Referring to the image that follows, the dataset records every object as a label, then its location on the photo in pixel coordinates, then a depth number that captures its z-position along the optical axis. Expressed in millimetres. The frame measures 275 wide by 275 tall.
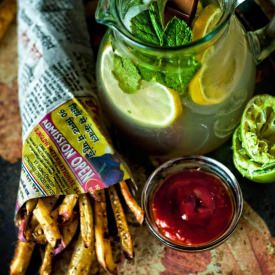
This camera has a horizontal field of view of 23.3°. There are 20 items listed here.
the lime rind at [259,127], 481
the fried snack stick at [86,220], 477
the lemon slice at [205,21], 444
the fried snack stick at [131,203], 485
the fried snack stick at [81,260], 483
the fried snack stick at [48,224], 476
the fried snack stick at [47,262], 490
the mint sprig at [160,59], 435
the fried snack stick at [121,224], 486
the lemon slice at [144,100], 454
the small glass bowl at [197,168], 487
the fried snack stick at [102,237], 480
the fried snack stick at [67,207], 483
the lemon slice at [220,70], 445
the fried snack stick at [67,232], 495
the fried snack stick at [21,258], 496
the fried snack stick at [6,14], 610
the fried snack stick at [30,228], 490
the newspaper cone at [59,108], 488
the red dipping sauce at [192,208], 494
